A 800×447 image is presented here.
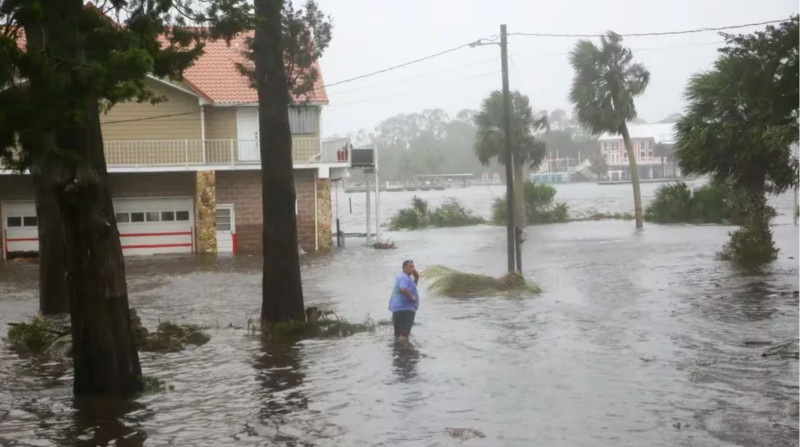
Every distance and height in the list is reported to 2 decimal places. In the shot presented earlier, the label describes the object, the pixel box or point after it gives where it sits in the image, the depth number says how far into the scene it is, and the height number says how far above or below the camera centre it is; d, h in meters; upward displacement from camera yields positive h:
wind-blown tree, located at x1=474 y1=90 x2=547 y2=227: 51.75 +2.68
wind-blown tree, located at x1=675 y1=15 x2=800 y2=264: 25.33 +0.69
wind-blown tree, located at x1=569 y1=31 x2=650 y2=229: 47.91 +4.57
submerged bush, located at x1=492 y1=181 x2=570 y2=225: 56.97 -1.07
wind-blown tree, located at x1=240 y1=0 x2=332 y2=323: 16.66 +0.26
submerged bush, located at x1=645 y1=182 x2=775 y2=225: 51.14 -1.17
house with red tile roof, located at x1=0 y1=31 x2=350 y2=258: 35.69 +0.95
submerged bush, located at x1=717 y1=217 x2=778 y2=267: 28.69 -1.83
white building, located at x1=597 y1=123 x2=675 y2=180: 134.62 +5.36
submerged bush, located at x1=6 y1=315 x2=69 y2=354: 15.59 -1.99
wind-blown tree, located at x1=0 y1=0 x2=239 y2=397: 7.88 +0.68
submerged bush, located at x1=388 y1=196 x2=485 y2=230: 57.12 -1.45
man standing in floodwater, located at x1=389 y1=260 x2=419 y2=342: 15.16 -1.62
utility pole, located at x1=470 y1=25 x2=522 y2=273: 26.84 +0.40
